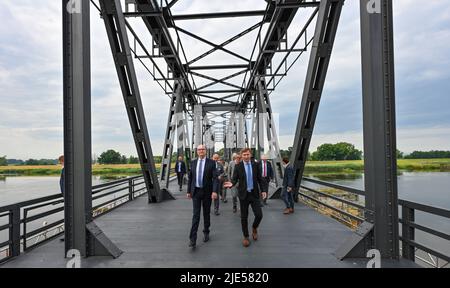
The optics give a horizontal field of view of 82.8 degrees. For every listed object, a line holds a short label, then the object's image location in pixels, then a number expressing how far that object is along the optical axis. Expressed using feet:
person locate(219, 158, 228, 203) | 30.99
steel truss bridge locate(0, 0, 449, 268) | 13.12
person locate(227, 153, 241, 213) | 24.90
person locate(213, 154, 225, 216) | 24.13
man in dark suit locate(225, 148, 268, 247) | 15.88
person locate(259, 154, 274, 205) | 27.20
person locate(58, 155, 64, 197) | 15.81
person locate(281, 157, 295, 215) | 24.71
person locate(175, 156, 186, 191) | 41.75
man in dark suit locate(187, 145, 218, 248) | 15.62
